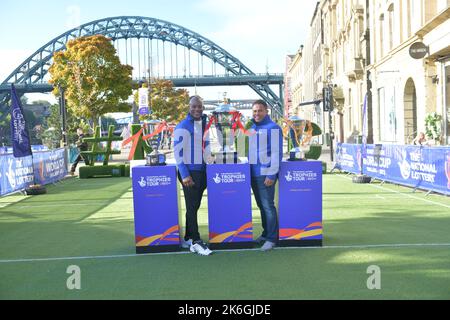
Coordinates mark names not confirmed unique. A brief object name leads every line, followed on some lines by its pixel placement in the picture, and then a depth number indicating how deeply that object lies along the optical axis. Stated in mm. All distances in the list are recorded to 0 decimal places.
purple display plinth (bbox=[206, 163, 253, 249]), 7527
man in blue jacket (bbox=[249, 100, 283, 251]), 7508
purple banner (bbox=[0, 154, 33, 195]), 16344
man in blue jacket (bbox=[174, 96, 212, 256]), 7492
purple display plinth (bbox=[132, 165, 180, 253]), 7508
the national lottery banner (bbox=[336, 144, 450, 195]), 13588
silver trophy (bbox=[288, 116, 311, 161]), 7820
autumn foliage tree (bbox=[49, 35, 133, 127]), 45000
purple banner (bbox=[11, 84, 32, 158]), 16438
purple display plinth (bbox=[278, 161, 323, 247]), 7617
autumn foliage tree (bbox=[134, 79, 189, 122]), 82312
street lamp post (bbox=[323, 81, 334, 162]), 28494
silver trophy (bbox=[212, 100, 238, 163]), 7686
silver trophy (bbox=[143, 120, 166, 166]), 7656
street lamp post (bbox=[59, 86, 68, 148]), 27547
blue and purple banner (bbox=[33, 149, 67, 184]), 19548
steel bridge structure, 106750
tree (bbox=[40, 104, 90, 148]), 52369
